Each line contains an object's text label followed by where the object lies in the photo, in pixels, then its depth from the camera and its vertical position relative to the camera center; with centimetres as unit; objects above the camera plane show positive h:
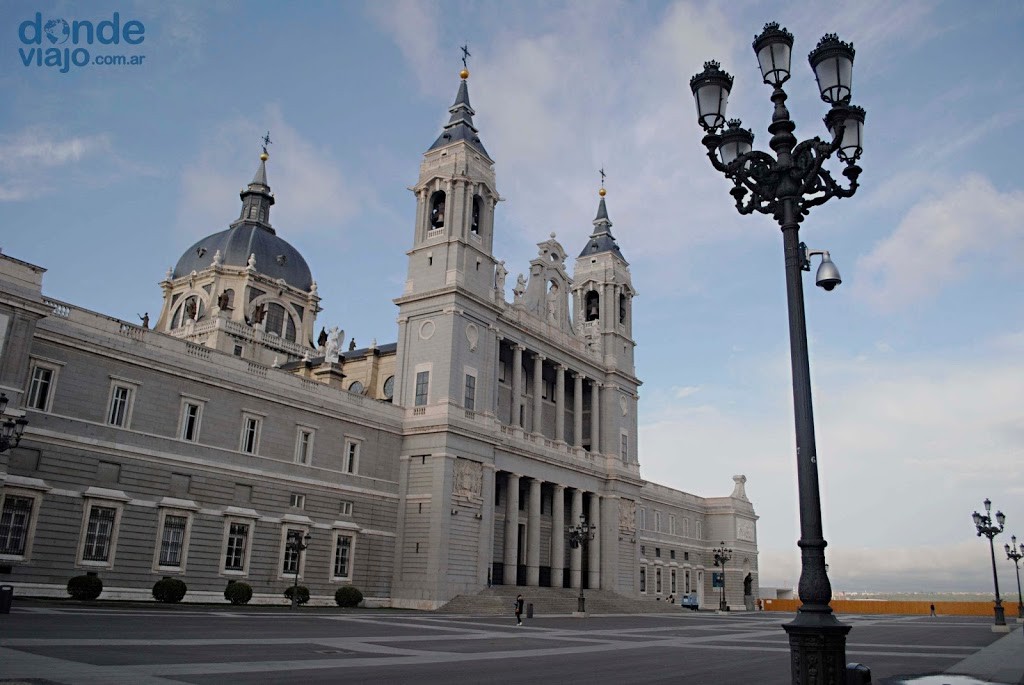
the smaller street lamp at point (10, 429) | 2289 +362
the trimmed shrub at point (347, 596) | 4206 -127
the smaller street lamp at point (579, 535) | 4959 +268
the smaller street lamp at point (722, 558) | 7191 +238
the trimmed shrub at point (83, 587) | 3083 -96
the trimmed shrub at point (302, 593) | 3989 -113
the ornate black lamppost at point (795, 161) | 1075 +623
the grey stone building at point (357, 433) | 3269 +706
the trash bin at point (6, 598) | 2156 -102
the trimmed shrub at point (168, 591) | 3338 -106
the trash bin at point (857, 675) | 1045 -108
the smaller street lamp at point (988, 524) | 4125 +353
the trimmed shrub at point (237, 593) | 3644 -112
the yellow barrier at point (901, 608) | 8166 -153
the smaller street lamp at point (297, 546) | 3852 +108
